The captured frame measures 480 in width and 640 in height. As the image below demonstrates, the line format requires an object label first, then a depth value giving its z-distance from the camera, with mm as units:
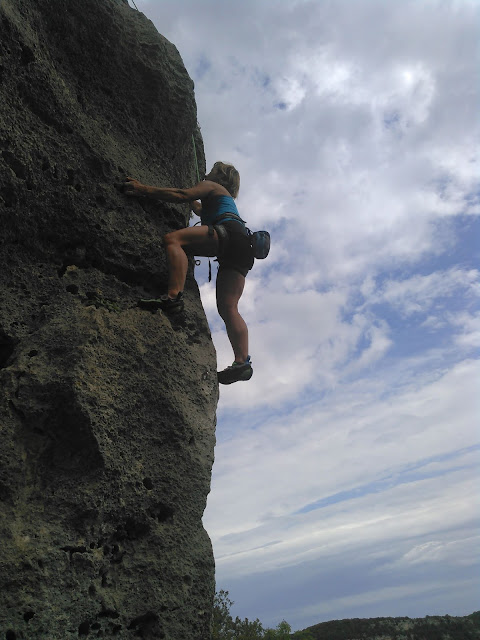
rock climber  4805
